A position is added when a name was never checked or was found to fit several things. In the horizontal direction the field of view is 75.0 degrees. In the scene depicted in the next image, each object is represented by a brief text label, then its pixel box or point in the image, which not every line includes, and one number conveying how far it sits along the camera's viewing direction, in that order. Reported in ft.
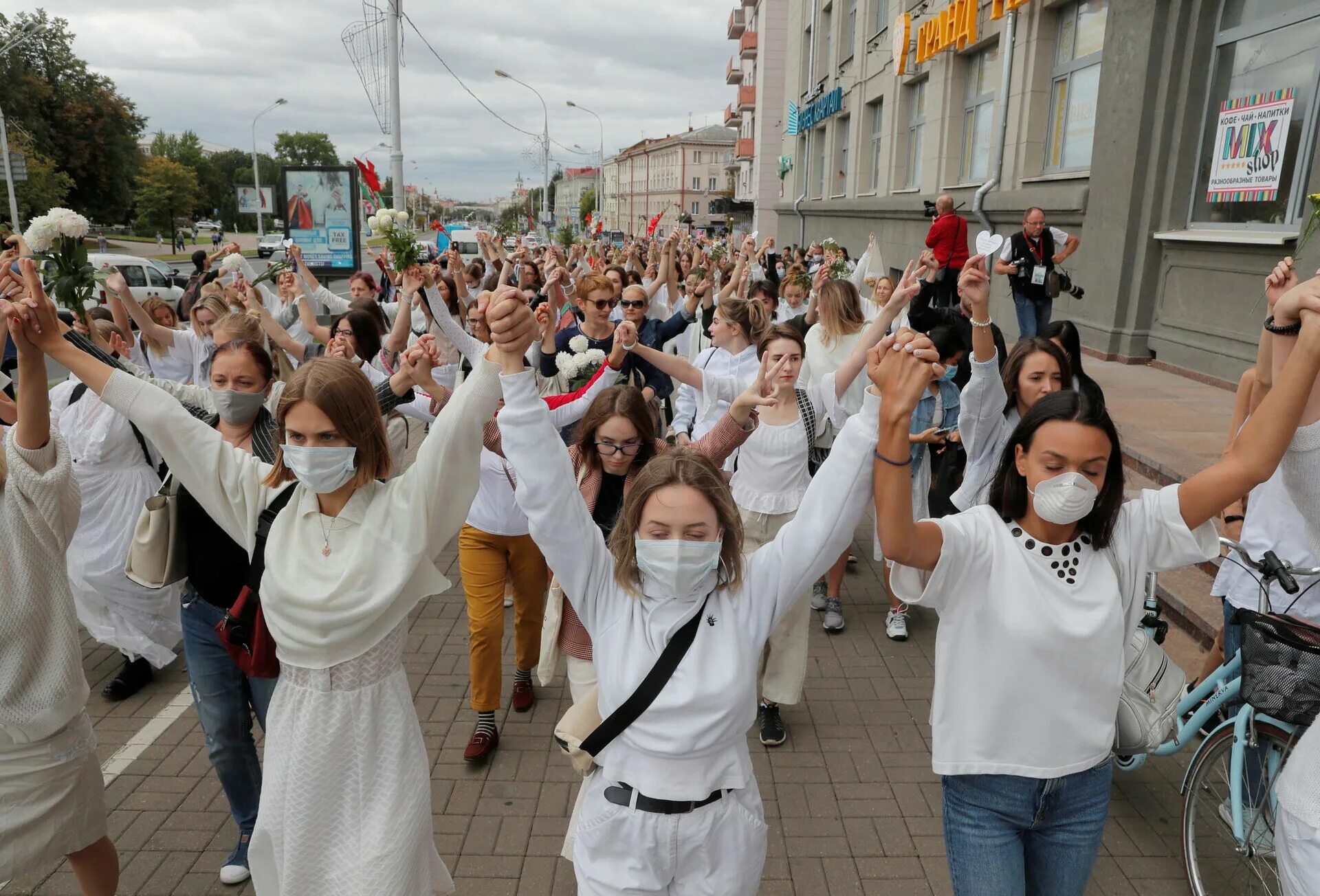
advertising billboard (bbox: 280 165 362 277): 56.34
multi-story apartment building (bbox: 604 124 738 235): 341.21
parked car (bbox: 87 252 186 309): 62.18
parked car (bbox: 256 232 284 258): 147.34
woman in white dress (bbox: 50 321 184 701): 15.44
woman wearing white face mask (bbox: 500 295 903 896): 6.70
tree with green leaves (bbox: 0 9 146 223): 146.51
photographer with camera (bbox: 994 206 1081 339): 31.35
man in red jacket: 34.14
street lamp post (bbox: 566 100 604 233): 163.98
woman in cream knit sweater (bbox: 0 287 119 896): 8.37
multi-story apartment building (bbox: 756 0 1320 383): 28.37
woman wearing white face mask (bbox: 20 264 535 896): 7.92
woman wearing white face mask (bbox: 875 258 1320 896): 6.94
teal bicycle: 8.25
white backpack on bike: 8.82
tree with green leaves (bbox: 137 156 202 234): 169.27
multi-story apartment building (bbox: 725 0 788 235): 133.90
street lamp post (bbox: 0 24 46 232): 87.54
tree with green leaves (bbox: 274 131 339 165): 383.65
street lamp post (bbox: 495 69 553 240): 122.81
